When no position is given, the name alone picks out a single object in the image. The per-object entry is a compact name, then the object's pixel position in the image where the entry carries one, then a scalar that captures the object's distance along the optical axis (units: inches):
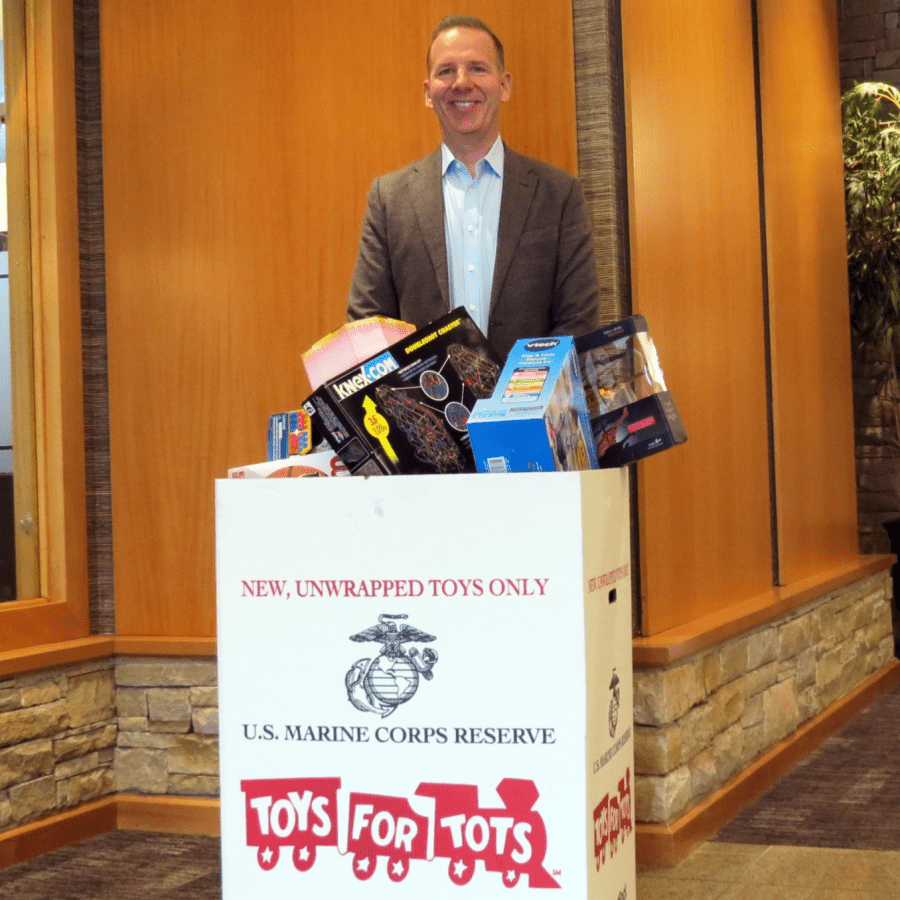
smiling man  98.7
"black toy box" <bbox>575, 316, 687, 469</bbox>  67.0
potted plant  226.5
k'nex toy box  63.1
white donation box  59.9
